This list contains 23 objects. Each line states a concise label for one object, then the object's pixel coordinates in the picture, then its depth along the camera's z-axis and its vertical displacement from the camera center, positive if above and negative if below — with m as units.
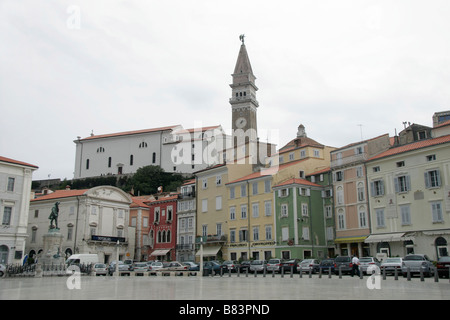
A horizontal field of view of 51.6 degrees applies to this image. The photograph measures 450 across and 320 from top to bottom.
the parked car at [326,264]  36.94 +0.05
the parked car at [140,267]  44.40 -0.18
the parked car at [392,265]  32.47 -0.04
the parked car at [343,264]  34.53 +0.04
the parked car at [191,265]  45.07 +0.00
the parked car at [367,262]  34.75 +0.18
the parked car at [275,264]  41.01 +0.06
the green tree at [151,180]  115.25 +21.14
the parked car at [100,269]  43.47 -0.35
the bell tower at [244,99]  118.69 +41.70
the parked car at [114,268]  44.17 -0.27
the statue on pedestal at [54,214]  43.66 +4.70
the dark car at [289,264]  40.55 +0.06
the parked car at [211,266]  41.00 -0.10
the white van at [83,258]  50.65 +0.77
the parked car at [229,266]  44.34 -0.11
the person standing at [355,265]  34.19 -0.03
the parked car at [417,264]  31.02 +0.03
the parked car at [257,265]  42.36 -0.02
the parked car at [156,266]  45.24 -0.09
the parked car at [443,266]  29.72 -0.11
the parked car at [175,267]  43.86 -0.19
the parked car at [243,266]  44.56 -0.11
